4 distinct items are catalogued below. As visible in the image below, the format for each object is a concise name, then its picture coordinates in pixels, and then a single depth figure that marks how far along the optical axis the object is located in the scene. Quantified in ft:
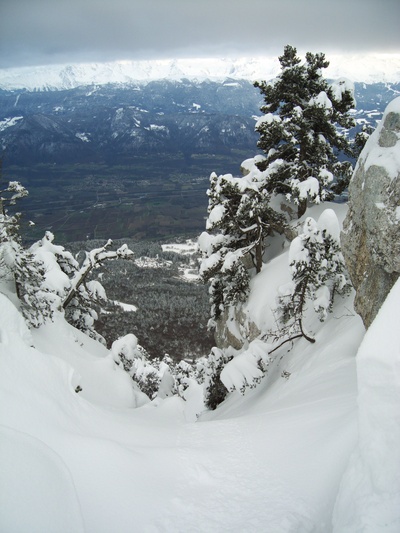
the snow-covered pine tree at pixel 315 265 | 42.37
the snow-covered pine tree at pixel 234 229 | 58.85
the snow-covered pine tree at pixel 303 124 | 63.87
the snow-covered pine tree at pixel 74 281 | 60.80
